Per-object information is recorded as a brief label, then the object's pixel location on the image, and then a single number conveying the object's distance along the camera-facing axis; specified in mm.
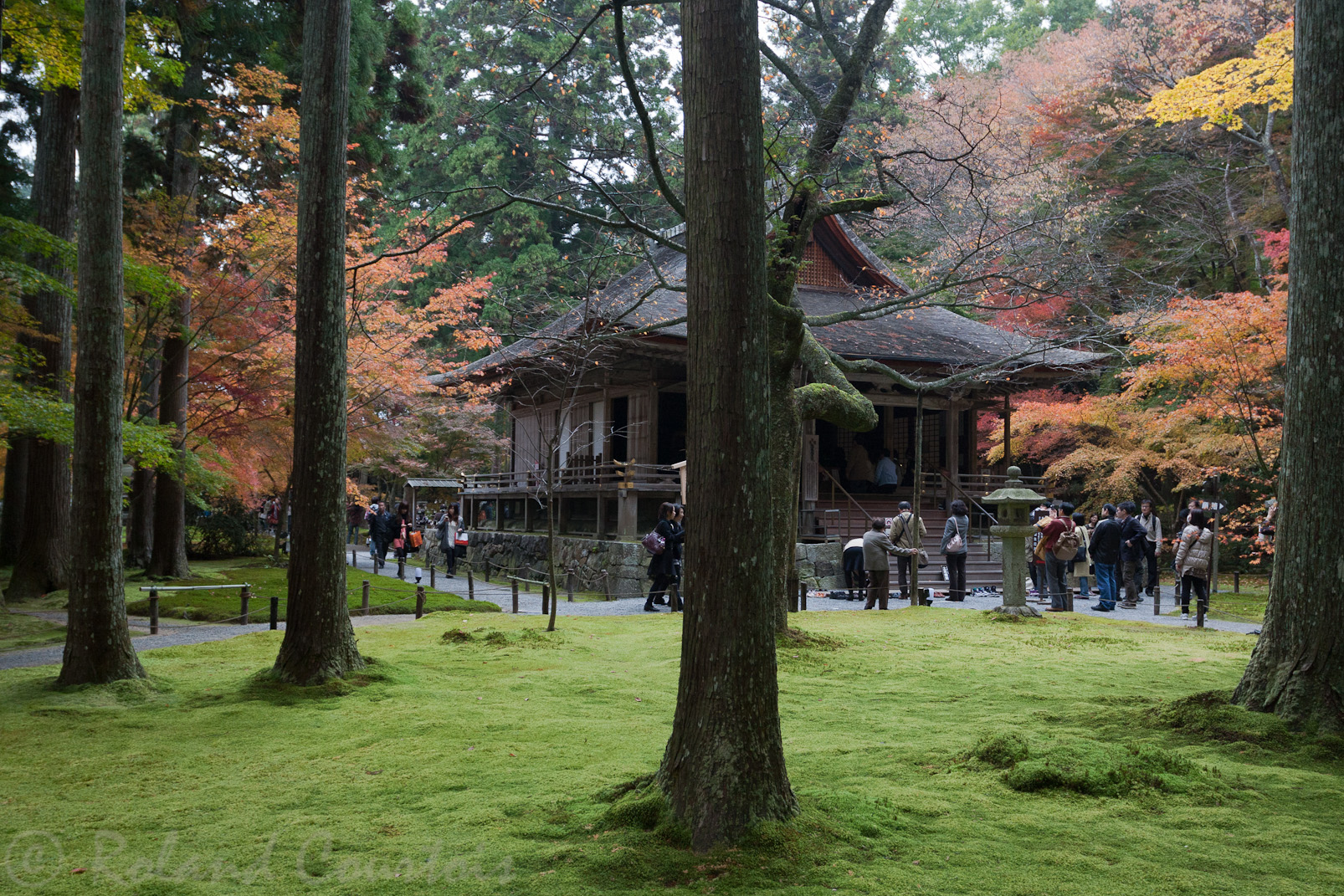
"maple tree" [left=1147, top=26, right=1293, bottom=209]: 12922
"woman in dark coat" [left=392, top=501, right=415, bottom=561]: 21394
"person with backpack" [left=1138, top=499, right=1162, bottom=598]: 16188
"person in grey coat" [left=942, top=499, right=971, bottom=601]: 14695
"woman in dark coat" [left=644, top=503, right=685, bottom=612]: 13367
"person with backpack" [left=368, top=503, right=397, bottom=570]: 21453
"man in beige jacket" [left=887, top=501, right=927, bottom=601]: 13633
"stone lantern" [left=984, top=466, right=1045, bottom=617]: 11766
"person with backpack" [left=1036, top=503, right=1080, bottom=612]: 13711
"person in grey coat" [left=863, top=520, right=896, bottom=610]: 13688
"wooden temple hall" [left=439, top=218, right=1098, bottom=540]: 18766
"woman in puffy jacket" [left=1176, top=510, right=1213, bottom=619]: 11906
